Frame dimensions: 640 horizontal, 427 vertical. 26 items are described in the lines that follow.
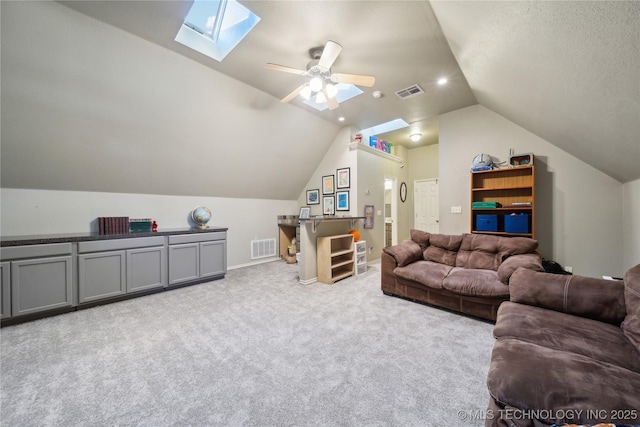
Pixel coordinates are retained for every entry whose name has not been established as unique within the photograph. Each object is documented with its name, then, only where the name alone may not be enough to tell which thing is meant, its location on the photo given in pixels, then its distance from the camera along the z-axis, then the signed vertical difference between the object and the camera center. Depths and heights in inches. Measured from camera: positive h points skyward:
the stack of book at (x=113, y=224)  126.6 -6.3
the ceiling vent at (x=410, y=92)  136.8 +73.6
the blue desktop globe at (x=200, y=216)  167.6 -2.4
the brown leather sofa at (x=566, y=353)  35.6 -28.9
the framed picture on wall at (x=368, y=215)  203.8 -2.9
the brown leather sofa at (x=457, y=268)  95.0 -28.5
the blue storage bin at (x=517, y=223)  129.4 -7.1
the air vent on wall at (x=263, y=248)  208.2 -33.5
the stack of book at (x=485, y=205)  140.8 +3.8
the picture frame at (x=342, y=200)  201.0 +10.1
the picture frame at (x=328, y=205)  212.2 +6.5
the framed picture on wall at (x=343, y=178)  199.8 +30.4
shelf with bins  130.9 +7.1
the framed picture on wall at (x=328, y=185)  213.3 +25.9
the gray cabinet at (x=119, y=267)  110.3 -28.0
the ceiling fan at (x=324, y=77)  93.8 +60.7
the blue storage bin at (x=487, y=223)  139.7 -7.3
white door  249.6 +7.3
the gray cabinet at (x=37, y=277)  93.9 -27.4
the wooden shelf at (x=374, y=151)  195.0 +56.4
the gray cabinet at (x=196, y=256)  138.7 -28.3
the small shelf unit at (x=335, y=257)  148.9 -32.2
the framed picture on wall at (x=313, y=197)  227.5 +15.5
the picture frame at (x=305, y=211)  225.1 +1.1
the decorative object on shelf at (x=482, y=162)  144.7 +30.9
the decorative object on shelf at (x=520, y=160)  133.3 +30.8
